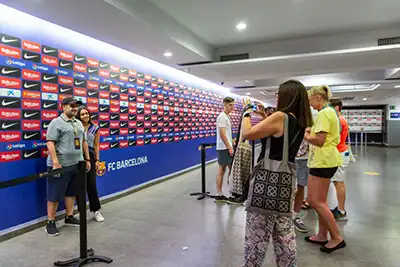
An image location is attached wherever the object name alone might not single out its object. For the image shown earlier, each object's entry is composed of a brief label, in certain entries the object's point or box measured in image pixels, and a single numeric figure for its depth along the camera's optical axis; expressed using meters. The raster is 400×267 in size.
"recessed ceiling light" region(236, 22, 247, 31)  4.25
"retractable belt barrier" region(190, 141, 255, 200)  4.67
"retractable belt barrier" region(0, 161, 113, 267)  2.34
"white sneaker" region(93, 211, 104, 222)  3.46
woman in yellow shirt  2.37
